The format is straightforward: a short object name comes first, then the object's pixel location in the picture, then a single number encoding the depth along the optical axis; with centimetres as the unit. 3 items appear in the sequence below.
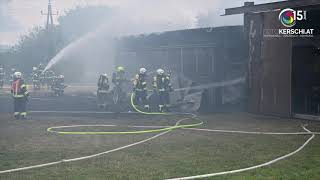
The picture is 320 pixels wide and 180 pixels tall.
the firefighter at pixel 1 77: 3080
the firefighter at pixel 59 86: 2455
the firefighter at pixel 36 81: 2886
